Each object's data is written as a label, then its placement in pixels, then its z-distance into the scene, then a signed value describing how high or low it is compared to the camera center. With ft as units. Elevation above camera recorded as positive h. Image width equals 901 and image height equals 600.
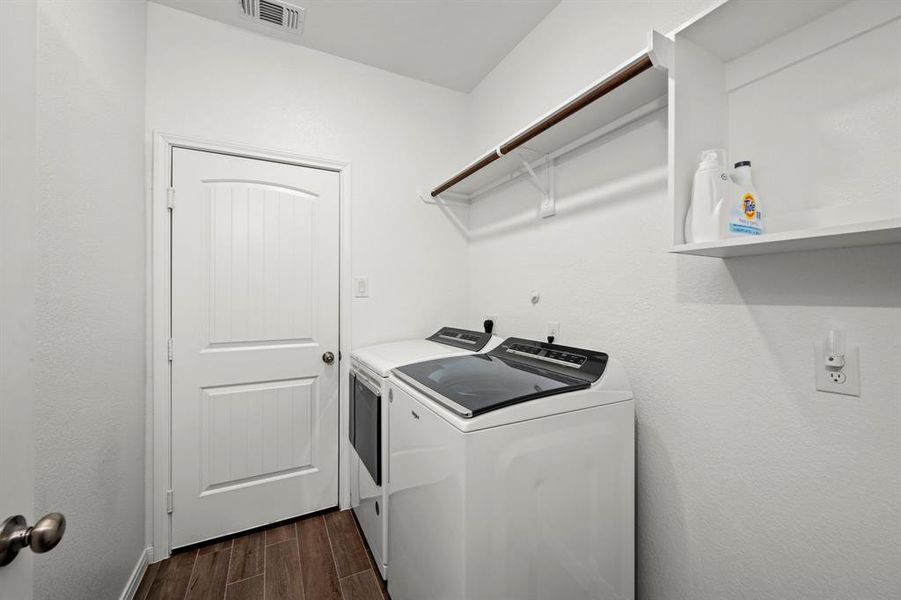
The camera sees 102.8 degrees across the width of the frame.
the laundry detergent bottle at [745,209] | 2.99 +0.77
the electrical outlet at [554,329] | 5.57 -0.45
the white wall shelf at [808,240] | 2.17 +0.43
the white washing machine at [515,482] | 3.14 -1.78
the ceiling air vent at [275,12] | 5.78 +4.77
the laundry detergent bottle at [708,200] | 2.97 +0.85
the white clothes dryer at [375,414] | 5.04 -1.76
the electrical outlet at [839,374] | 2.79 -0.59
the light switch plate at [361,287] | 7.14 +0.26
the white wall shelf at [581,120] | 3.43 +2.27
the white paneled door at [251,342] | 5.92 -0.75
